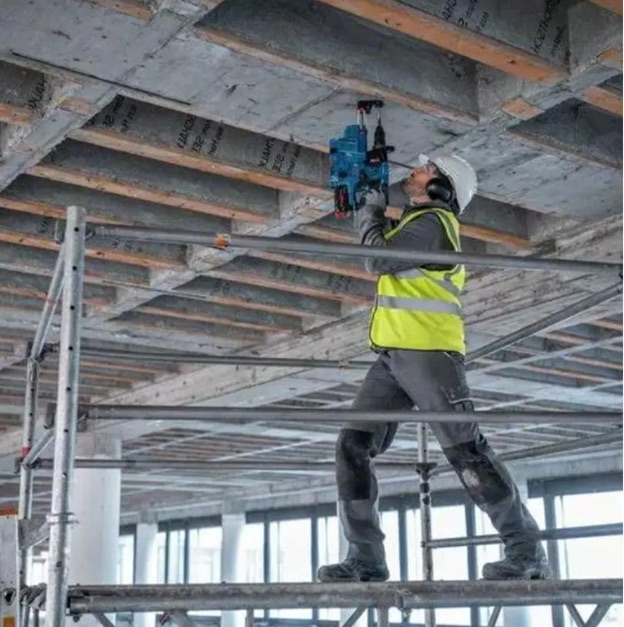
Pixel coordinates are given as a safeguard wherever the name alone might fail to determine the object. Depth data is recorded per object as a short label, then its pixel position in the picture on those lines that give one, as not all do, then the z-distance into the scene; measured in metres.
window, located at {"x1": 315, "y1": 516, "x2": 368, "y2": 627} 16.48
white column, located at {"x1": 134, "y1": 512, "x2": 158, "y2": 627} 20.44
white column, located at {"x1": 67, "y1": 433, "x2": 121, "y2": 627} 7.84
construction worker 3.17
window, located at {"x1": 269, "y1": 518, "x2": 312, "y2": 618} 17.20
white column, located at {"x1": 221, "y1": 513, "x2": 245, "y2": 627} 17.27
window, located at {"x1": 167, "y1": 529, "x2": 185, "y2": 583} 21.08
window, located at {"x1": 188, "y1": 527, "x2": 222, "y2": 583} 20.69
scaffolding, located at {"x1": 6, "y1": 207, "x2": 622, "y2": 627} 2.40
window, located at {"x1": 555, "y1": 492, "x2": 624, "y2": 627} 12.19
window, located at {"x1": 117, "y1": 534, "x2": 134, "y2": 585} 23.84
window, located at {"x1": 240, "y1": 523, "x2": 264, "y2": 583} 18.38
